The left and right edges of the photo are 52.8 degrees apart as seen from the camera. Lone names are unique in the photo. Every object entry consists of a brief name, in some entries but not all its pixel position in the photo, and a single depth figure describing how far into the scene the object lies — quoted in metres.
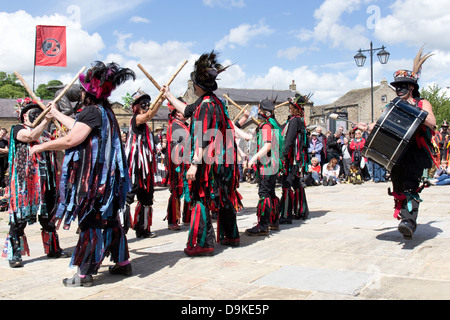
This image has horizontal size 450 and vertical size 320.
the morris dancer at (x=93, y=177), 3.79
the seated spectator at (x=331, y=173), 13.96
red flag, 12.55
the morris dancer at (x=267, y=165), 5.90
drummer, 4.91
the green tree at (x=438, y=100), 44.16
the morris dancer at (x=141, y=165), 6.12
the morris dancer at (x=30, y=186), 4.69
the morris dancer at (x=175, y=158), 6.57
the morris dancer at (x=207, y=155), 4.66
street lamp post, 19.45
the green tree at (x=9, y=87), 84.93
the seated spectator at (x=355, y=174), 14.01
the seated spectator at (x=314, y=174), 13.88
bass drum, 4.79
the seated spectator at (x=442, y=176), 12.71
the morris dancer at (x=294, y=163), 6.73
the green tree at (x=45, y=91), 82.25
